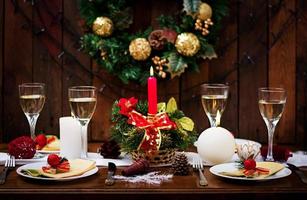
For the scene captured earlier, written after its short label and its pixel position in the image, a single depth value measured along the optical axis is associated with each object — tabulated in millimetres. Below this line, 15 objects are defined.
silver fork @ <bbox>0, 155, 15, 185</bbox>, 1774
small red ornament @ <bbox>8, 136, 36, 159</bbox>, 1996
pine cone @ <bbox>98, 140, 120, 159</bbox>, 2035
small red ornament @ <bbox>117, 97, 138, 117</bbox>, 1981
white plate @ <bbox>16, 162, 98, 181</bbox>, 1741
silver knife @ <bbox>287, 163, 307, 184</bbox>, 1789
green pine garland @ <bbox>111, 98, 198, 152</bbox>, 1933
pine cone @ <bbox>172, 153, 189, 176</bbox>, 1844
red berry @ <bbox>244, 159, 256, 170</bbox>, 1788
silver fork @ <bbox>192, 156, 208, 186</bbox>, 1749
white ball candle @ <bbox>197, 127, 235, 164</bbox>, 1951
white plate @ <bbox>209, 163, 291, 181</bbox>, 1754
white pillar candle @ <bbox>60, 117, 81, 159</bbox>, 1998
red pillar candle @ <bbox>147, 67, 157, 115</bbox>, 1915
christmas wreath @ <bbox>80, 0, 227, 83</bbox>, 2537
